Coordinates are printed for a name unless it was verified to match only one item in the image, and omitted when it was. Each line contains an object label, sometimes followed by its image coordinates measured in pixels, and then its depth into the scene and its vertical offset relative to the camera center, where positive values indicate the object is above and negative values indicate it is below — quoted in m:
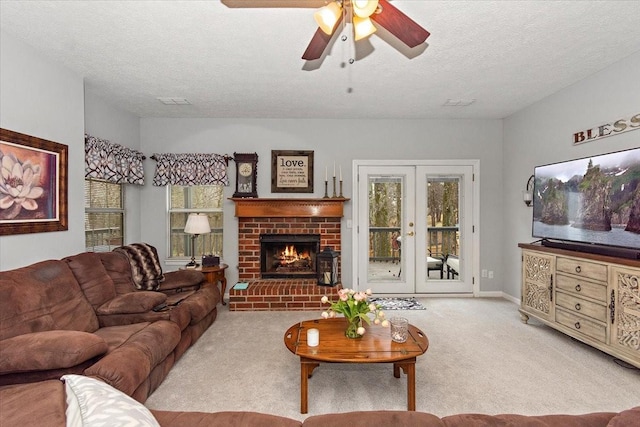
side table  4.06 -0.80
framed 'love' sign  4.69 +0.61
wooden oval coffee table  2.00 -0.92
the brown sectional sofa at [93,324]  1.70 -0.77
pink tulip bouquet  2.26 -0.70
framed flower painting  2.39 +0.24
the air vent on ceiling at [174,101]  3.87 +1.40
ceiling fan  1.56 +1.03
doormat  4.21 -1.27
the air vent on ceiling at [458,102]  3.92 +1.40
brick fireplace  4.28 -0.24
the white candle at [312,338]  2.17 -0.87
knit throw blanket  3.28 -0.58
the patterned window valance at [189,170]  4.58 +0.63
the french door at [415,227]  4.77 -0.23
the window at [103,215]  3.73 -0.03
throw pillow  0.87 -0.57
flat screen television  2.60 +0.08
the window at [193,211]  4.76 -0.03
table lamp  4.11 -0.16
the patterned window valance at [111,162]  3.41 +0.62
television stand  2.46 -0.77
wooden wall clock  4.64 +0.57
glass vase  2.30 -0.86
